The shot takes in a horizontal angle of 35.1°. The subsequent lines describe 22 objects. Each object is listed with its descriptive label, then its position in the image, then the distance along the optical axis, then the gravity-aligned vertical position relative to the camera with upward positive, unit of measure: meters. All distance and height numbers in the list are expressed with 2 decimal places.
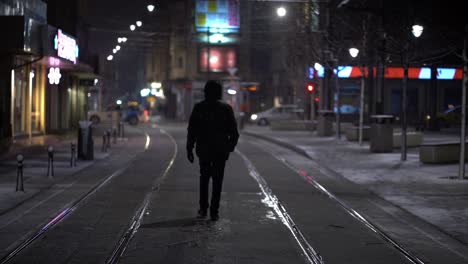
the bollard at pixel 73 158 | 20.05 -1.43
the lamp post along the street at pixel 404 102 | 22.59 +0.28
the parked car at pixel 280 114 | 59.94 -0.38
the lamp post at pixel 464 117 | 17.11 -0.16
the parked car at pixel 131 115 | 60.41 -0.61
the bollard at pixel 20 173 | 14.62 -1.35
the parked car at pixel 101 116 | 48.28 -0.63
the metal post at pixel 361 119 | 30.70 -0.37
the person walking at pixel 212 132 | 10.63 -0.34
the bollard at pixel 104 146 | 26.98 -1.43
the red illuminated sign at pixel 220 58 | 76.25 +5.24
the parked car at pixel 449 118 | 48.03 -0.41
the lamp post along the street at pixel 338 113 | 34.33 -0.13
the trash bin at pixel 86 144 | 22.83 -1.16
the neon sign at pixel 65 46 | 28.27 +2.44
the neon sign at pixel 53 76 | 30.70 +1.29
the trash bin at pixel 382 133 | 26.17 -0.81
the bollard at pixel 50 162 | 17.50 -1.39
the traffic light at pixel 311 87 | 44.50 +1.37
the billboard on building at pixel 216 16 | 75.19 +9.42
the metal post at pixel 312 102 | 45.96 +0.49
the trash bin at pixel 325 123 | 38.13 -0.67
